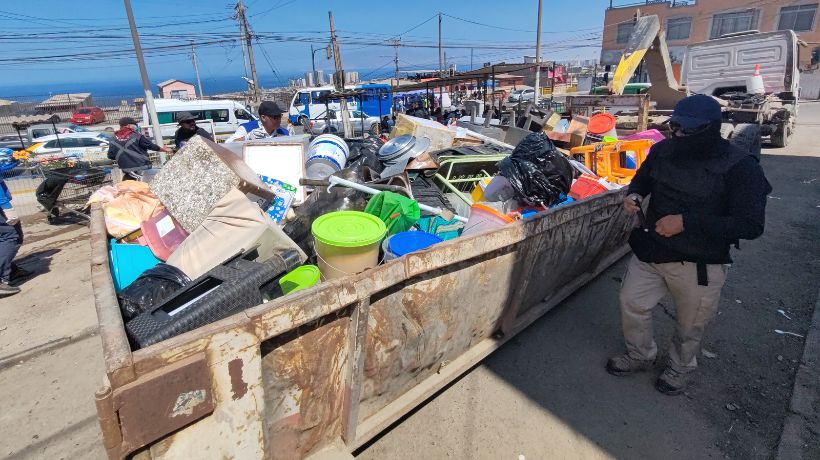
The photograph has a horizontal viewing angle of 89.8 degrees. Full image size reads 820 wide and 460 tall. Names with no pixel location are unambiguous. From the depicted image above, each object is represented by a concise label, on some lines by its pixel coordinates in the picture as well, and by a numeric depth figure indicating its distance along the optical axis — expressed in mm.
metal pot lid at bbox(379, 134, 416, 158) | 4172
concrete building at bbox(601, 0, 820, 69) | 36281
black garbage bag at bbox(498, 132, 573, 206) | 3184
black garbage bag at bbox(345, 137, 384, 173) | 4108
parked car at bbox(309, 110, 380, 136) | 17727
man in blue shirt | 5074
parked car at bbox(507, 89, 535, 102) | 26712
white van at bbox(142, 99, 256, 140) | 18312
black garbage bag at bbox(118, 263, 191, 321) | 1831
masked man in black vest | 2172
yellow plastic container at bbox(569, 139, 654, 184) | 4570
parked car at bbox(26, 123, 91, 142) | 18797
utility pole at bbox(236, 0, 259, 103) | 30172
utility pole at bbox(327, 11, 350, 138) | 15097
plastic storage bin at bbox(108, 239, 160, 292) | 2295
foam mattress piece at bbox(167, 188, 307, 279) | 2283
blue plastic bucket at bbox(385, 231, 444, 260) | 2404
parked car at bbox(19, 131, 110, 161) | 14289
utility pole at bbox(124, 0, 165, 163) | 7844
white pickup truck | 9562
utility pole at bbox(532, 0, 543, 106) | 19198
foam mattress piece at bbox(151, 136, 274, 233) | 2730
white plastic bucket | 4059
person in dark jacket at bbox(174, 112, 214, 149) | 5348
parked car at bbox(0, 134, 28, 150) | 18922
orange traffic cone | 10100
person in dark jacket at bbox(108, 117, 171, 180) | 6164
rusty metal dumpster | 1236
